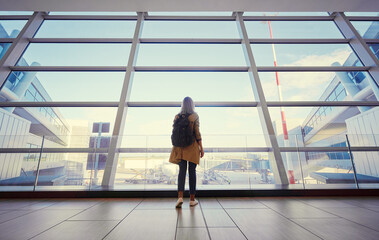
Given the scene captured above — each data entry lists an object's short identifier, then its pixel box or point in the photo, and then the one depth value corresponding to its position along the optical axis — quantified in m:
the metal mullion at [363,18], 5.15
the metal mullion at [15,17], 5.02
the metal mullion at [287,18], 5.36
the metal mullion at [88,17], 5.22
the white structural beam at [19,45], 4.30
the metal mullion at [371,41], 4.84
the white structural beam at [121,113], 3.01
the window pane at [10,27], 4.89
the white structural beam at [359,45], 4.42
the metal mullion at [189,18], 5.43
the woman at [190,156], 2.30
